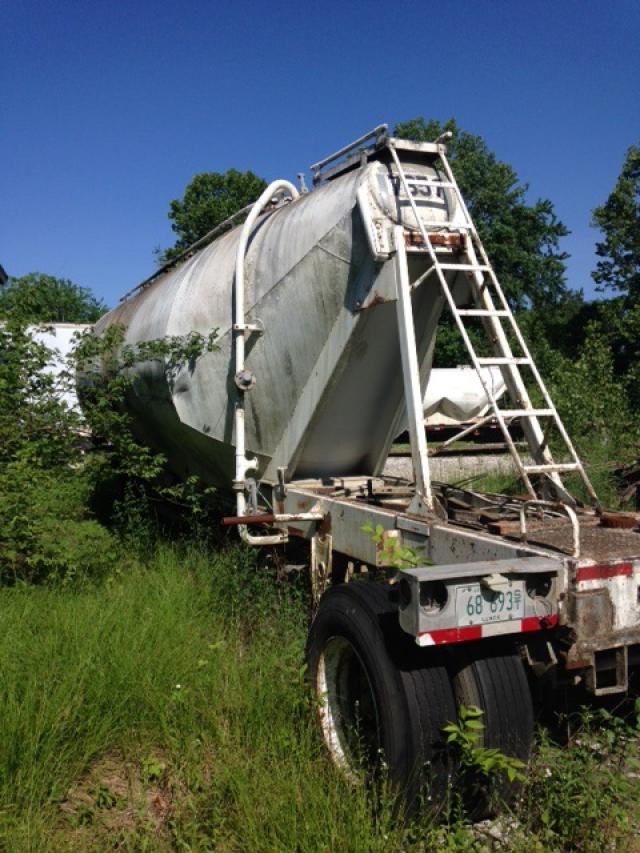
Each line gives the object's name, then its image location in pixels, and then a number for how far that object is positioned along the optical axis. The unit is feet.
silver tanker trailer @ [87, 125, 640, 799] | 9.53
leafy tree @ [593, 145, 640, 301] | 105.70
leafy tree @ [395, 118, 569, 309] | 118.83
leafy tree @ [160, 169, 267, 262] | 114.01
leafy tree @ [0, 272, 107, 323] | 19.83
